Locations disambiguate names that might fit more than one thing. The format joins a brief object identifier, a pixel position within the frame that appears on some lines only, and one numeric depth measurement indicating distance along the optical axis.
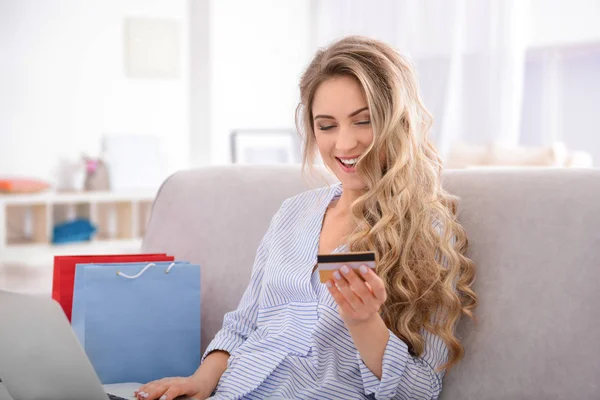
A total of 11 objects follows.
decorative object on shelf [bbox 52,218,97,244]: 5.31
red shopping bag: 1.73
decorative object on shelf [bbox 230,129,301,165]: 6.18
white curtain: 4.98
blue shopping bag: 1.67
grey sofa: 1.44
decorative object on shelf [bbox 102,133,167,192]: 5.68
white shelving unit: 5.15
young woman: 1.44
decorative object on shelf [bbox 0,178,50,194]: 5.05
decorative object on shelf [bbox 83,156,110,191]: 5.55
